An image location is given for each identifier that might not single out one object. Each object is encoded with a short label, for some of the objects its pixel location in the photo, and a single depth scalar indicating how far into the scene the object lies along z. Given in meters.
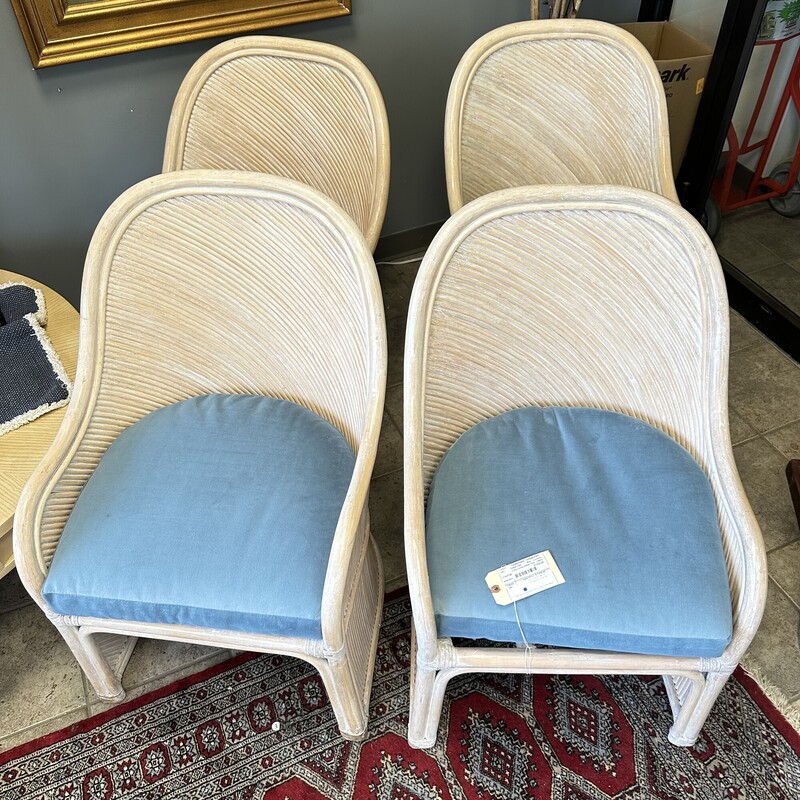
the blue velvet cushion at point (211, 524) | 1.12
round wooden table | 1.29
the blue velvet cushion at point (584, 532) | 1.08
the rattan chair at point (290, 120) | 1.67
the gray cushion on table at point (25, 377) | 1.43
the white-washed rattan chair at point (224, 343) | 1.16
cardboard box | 2.03
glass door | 1.99
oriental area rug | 1.29
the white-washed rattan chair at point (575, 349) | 1.13
